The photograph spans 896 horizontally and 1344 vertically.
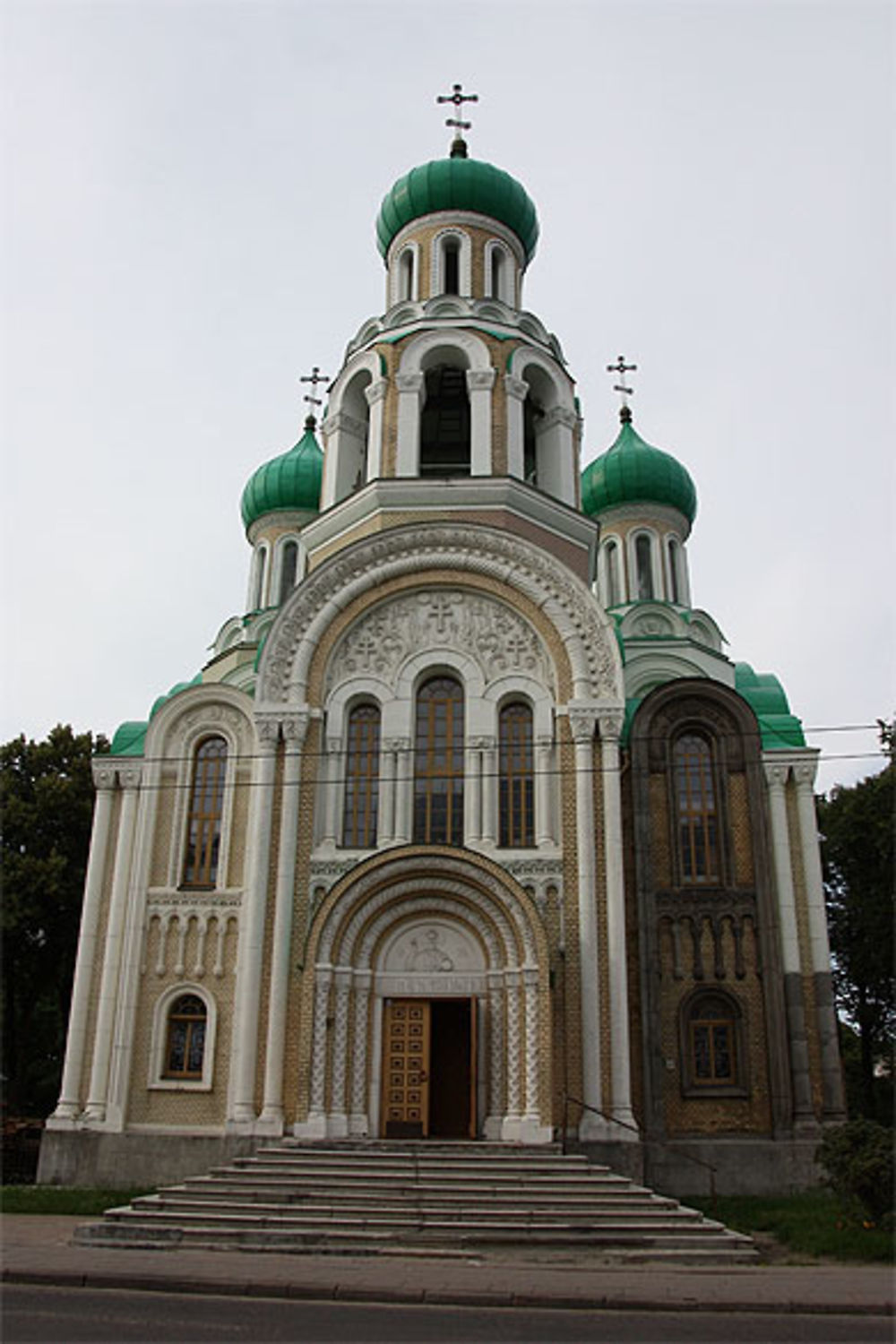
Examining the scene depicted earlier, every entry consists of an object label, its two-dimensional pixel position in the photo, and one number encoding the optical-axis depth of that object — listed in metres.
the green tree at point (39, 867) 25.33
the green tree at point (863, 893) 27.80
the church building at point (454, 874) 17.83
